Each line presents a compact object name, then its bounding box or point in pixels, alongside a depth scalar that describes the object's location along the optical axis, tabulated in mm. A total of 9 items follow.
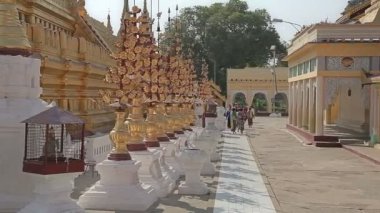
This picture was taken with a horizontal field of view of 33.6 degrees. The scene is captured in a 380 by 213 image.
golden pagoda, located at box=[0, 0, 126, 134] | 17969
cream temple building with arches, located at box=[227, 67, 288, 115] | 61906
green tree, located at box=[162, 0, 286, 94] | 71562
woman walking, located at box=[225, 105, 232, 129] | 42441
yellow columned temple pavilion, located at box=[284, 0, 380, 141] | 26781
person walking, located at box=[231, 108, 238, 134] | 38088
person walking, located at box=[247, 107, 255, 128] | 42594
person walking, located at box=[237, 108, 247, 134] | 37181
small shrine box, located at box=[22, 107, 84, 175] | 7875
